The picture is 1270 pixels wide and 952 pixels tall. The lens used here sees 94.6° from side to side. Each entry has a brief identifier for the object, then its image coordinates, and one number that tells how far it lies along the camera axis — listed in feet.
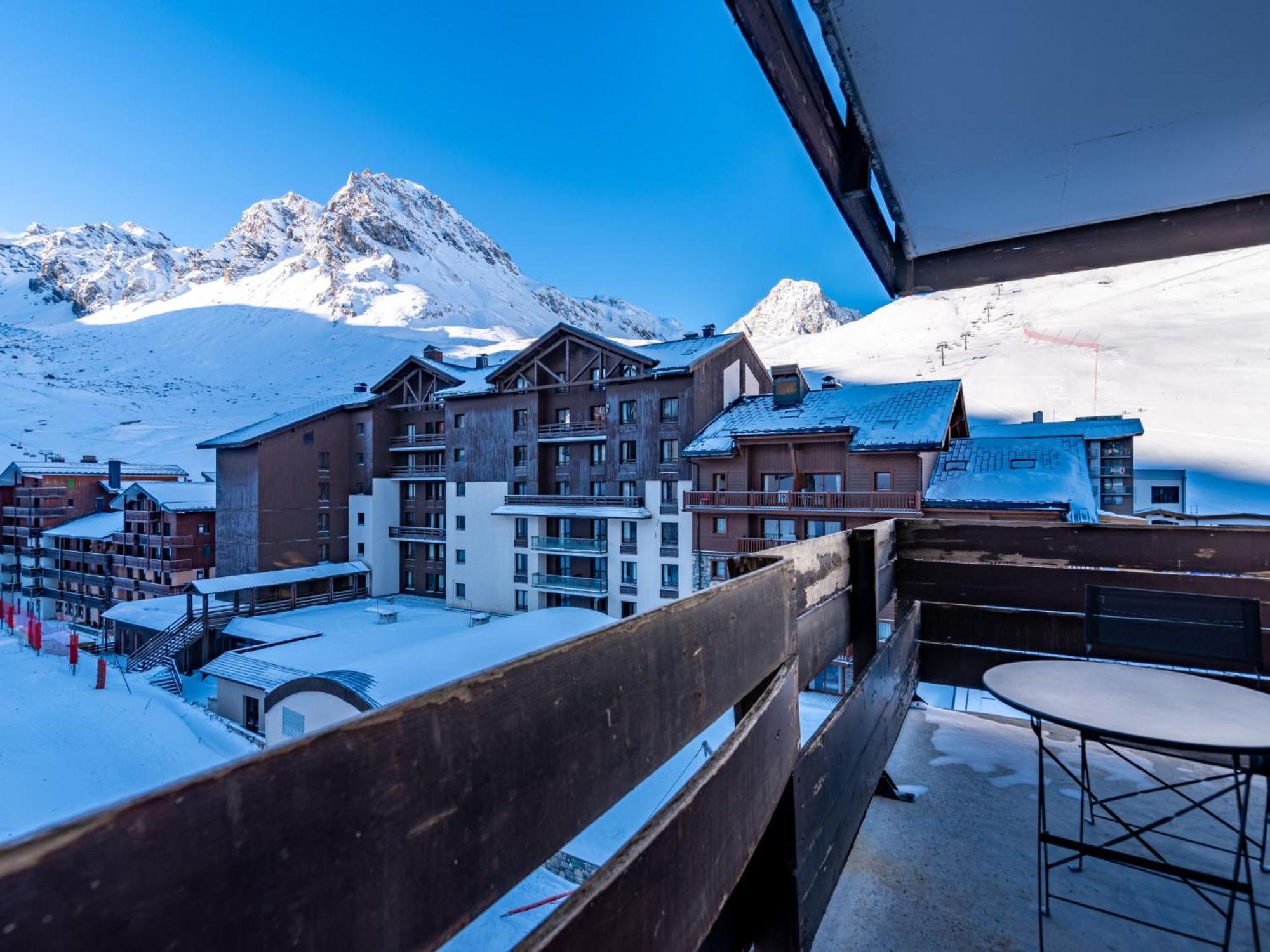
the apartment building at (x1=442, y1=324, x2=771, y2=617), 72.18
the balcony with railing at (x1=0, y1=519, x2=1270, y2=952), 1.83
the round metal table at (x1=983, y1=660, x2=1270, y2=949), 6.98
